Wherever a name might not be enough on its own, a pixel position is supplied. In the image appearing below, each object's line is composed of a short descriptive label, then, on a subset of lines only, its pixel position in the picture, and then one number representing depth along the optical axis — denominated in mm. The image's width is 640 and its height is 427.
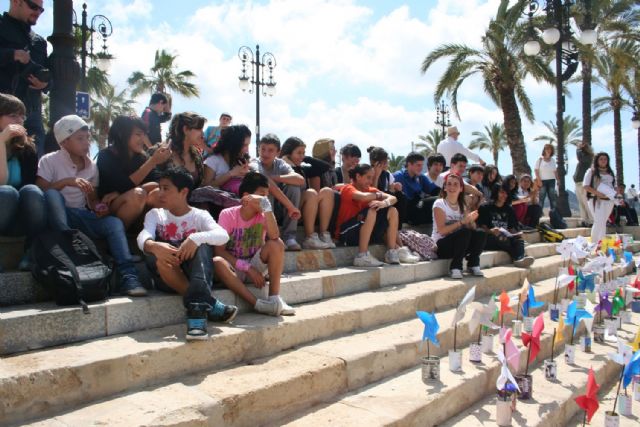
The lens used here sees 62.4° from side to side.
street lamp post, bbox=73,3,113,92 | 12009
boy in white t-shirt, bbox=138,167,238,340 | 3363
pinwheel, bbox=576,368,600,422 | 3418
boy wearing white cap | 3857
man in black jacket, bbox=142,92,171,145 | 6676
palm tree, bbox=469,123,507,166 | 40875
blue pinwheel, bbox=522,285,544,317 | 4976
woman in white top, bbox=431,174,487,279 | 6402
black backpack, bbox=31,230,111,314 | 3174
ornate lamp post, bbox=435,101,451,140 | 25000
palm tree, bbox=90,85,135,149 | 28969
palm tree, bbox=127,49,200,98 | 28500
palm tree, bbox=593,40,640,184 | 19109
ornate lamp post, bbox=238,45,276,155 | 14958
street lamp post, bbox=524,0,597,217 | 12381
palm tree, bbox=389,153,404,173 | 43972
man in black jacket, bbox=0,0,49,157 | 4480
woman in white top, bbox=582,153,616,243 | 9953
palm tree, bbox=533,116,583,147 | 34656
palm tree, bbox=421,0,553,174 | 15273
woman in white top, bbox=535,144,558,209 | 11773
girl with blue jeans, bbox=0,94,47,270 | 3498
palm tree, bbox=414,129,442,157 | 45088
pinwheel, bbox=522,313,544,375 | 4023
